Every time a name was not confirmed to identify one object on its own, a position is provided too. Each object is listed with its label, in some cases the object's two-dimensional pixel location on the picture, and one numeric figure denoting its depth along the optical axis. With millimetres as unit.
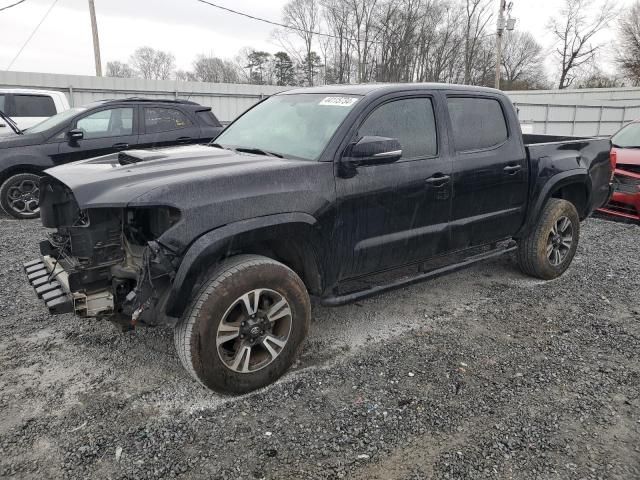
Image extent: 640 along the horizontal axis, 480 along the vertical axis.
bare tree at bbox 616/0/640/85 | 42312
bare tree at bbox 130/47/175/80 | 51031
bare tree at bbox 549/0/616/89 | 50812
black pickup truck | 2713
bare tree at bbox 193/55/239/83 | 48250
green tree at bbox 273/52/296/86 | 41781
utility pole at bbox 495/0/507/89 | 25047
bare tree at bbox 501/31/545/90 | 57625
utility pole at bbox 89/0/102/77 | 19672
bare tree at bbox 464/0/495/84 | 41969
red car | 7215
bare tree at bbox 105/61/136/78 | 50525
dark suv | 7121
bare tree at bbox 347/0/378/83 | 38406
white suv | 9023
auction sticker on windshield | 3471
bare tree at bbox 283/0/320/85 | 38400
